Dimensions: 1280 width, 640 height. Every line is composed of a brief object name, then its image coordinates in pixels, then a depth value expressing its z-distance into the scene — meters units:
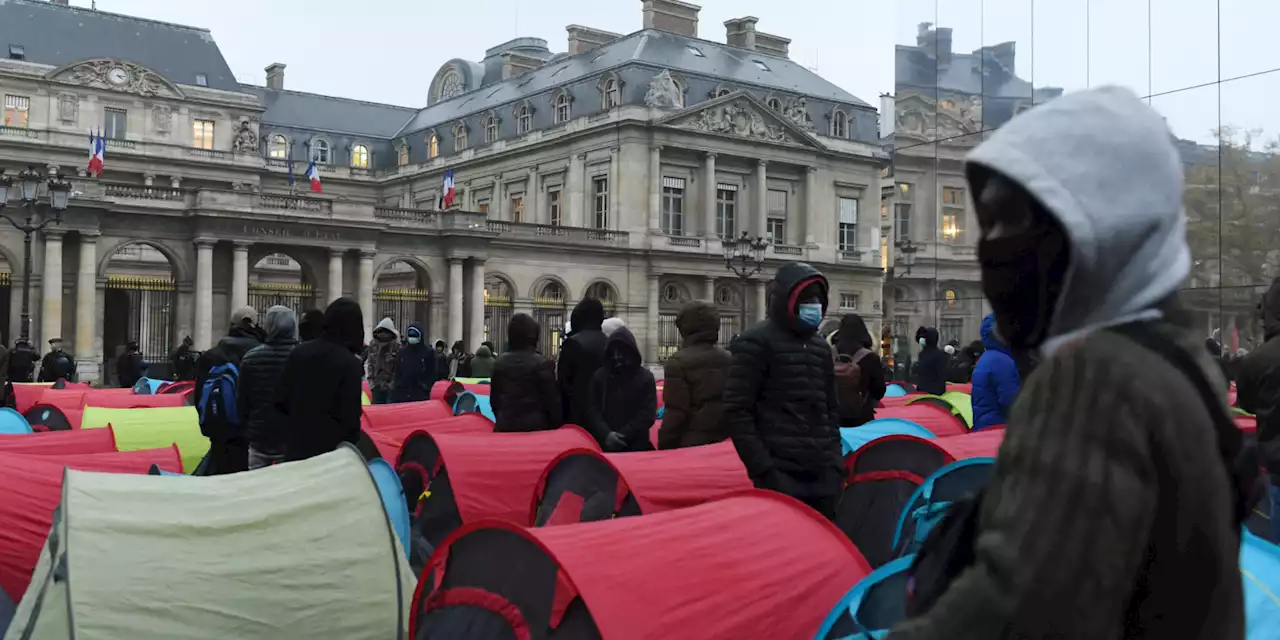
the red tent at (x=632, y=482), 7.70
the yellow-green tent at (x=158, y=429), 11.22
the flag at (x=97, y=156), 39.75
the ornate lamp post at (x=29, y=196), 22.19
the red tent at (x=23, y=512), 6.32
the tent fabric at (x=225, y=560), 5.11
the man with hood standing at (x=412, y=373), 16.62
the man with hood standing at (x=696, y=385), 7.85
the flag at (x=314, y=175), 48.28
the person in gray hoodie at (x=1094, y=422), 1.64
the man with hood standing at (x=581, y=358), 9.62
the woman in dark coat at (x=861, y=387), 9.88
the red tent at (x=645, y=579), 4.73
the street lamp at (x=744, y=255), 35.75
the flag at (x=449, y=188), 46.28
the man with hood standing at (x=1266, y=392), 5.67
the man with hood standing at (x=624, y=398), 8.94
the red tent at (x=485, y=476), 9.09
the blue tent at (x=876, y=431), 9.57
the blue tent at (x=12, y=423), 11.72
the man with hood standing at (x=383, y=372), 18.19
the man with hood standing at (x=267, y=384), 7.89
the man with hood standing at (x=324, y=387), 7.47
